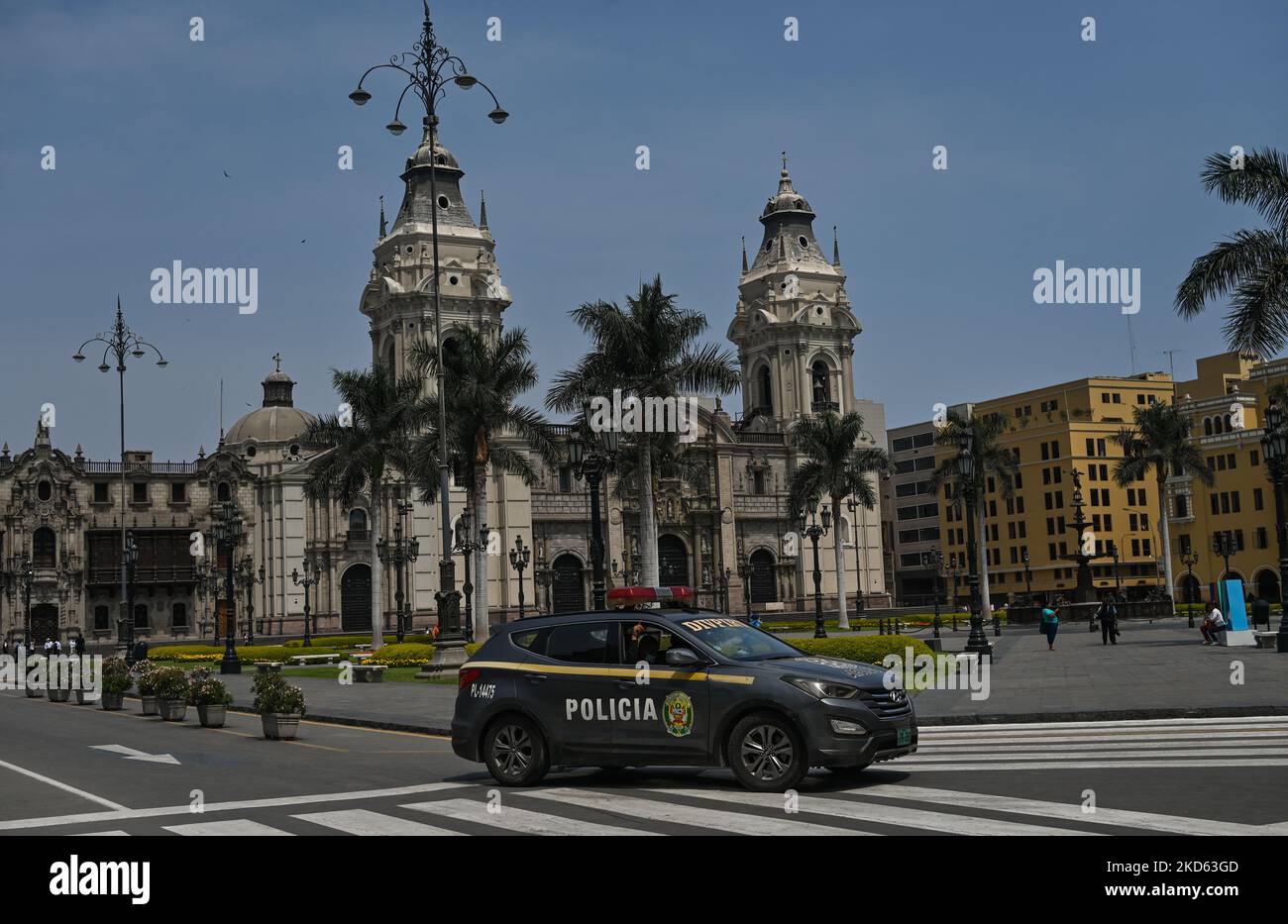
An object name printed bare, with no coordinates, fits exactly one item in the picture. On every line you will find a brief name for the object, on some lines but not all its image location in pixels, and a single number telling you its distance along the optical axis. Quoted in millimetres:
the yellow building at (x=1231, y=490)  79688
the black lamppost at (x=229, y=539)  41812
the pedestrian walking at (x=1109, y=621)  36688
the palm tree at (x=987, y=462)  66250
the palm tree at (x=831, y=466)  62656
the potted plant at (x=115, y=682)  27438
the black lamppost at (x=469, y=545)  43969
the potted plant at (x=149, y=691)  24922
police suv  11070
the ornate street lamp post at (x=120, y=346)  48241
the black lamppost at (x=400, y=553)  68375
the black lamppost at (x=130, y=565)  47681
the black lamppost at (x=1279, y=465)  29688
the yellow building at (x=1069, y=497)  94812
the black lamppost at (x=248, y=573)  76006
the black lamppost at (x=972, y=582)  30672
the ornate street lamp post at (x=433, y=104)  31828
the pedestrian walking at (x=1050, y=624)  36812
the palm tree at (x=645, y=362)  41125
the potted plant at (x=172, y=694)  23844
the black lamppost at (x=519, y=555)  60888
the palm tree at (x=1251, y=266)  29078
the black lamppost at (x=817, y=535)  46406
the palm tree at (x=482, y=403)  44156
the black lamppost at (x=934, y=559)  57422
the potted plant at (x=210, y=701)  22391
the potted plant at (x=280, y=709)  19266
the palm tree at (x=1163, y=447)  67312
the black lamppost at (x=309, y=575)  73969
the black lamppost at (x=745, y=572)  79750
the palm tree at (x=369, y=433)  50594
